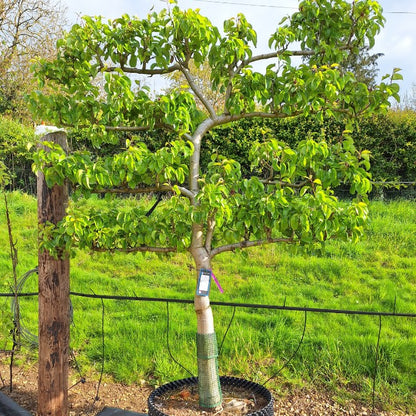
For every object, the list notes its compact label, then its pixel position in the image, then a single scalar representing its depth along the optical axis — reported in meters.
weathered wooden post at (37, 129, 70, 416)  2.85
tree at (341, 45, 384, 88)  21.05
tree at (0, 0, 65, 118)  12.70
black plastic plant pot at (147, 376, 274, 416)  2.36
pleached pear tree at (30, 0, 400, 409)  2.30
